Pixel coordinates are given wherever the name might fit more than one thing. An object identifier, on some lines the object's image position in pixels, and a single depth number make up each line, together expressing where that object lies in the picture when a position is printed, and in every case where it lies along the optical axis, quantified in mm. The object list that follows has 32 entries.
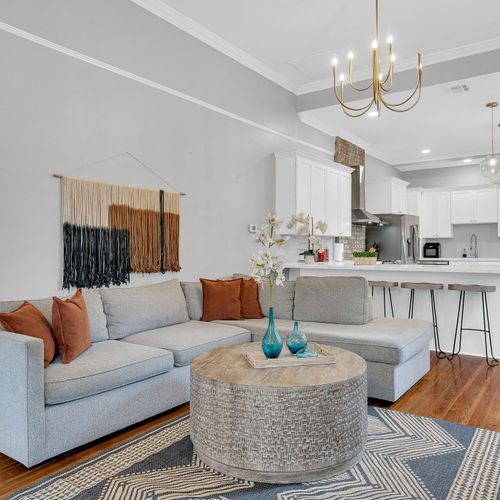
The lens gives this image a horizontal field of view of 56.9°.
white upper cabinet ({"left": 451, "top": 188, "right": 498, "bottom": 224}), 9000
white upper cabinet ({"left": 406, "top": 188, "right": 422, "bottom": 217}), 9641
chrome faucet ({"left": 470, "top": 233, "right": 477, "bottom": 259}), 9391
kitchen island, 4551
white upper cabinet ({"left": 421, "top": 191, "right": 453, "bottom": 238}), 9562
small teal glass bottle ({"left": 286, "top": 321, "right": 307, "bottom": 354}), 2609
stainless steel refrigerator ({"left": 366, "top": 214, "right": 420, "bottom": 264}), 8695
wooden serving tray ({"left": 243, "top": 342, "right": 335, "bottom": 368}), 2455
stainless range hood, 7449
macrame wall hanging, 3512
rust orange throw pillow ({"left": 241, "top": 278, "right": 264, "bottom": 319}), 4293
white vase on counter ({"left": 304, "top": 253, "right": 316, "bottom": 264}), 5730
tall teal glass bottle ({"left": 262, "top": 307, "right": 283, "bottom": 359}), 2531
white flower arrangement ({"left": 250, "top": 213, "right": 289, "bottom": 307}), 2580
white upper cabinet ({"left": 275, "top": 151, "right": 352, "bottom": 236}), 5805
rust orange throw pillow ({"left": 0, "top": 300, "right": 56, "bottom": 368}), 2596
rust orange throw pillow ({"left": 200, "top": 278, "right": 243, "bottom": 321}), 4184
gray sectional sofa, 2334
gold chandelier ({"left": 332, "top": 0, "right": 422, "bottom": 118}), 3357
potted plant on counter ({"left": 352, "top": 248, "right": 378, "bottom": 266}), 5520
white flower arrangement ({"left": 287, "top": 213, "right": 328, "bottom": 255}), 5543
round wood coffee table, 2139
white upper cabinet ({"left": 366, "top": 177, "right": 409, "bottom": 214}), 8625
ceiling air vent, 5262
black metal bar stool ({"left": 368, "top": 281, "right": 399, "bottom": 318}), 4910
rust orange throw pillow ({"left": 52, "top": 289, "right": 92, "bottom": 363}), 2744
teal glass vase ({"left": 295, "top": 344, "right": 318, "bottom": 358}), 2573
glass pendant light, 5902
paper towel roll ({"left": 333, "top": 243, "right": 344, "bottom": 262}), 6556
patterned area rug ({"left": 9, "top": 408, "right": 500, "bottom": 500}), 2066
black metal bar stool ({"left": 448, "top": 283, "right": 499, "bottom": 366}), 4367
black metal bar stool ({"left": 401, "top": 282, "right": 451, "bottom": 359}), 4664
